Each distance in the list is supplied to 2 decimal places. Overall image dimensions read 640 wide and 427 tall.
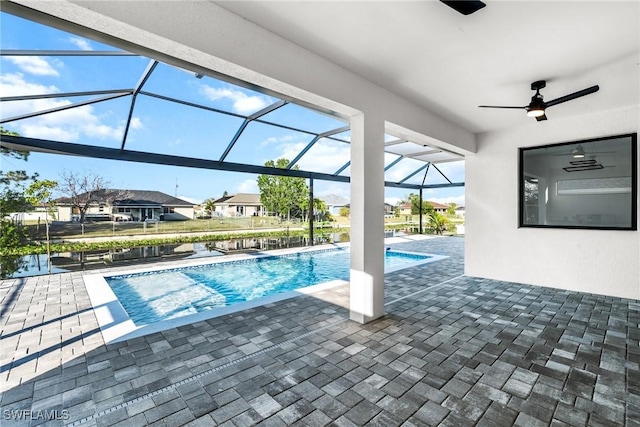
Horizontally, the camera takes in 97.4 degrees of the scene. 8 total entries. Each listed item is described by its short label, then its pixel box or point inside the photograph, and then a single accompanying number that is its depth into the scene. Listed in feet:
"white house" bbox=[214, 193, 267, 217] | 37.50
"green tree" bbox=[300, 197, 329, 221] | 39.40
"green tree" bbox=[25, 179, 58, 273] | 20.52
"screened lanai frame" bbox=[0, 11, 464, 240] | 12.94
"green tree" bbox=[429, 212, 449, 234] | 48.39
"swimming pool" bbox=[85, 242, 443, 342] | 12.41
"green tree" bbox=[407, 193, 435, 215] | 47.56
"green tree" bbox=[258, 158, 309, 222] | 39.11
